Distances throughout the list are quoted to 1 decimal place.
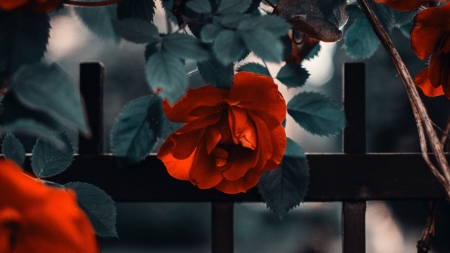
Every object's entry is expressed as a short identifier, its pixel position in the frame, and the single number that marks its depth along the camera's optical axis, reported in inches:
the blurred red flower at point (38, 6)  42.5
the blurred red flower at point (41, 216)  34.6
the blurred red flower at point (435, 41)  48.9
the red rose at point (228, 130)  49.0
